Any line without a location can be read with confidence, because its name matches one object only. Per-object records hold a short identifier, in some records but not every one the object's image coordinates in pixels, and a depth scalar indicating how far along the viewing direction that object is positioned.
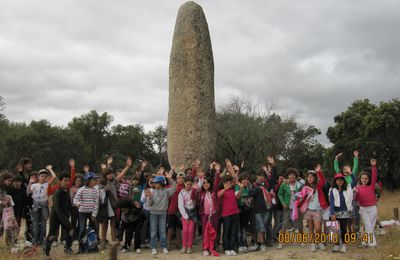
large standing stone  10.30
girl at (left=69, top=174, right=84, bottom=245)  7.82
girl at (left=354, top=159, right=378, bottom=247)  7.39
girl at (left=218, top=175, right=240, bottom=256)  7.25
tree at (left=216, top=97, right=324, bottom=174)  27.38
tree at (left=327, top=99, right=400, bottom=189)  24.97
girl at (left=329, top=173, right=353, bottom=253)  7.25
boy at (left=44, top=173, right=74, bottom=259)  6.86
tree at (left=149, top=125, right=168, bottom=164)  47.81
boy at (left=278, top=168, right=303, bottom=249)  8.06
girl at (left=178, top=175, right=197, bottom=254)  7.44
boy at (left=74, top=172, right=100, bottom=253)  7.39
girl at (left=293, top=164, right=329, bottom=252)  7.46
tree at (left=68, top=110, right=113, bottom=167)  45.00
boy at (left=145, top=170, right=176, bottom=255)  7.47
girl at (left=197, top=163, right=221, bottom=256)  7.32
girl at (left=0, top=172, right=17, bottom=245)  7.13
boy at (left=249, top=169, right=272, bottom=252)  7.62
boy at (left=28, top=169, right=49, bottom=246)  7.79
